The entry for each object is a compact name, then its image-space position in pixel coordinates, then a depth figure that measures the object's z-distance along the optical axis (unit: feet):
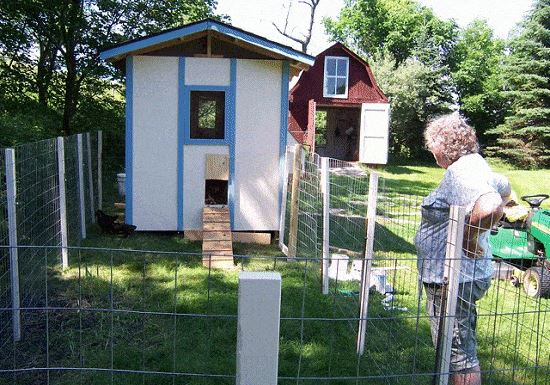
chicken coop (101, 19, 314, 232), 27.48
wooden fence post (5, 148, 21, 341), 14.12
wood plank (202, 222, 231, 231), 26.00
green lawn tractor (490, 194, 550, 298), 19.90
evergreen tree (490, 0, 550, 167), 80.28
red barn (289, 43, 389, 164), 74.95
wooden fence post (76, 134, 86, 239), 26.08
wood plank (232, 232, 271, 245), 28.35
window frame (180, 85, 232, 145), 27.63
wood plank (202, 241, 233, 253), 24.25
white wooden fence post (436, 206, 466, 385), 9.80
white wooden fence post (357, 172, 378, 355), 13.74
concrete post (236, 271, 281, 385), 5.60
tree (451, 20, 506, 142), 94.94
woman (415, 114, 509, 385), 10.13
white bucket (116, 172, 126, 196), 39.35
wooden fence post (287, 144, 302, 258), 24.91
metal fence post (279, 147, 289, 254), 27.68
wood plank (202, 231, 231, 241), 24.98
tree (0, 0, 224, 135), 47.14
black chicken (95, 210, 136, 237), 27.20
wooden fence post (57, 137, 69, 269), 20.59
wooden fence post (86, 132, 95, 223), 29.99
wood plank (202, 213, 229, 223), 26.71
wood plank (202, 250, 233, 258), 23.68
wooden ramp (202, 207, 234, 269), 23.09
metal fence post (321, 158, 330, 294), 18.53
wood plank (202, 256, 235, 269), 22.80
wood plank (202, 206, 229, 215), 27.55
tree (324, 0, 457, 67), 110.66
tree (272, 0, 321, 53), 105.29
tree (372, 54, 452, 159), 88.22
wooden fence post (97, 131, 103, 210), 32.55
